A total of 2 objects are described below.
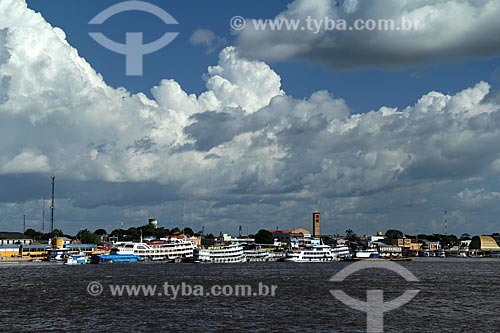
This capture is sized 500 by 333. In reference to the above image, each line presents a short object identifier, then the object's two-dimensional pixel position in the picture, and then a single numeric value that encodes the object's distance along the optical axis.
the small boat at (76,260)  190.88
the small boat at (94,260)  198.75
